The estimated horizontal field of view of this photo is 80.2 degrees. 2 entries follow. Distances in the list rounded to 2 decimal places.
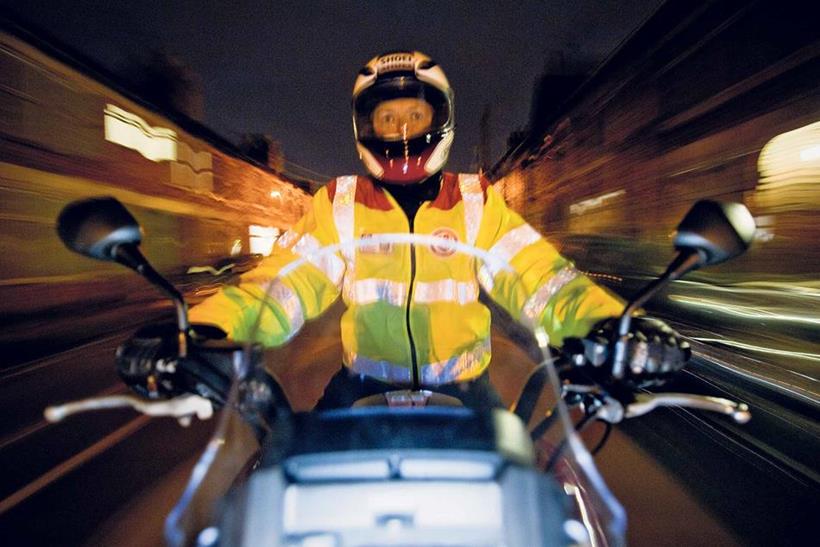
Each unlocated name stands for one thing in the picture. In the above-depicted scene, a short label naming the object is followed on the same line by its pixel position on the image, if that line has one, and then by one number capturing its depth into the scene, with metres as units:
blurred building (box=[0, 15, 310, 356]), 7.11
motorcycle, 0.96
